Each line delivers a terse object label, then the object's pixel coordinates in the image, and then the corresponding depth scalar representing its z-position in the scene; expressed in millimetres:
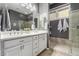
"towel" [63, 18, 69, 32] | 1746
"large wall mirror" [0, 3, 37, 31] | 1667
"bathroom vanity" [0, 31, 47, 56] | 1428
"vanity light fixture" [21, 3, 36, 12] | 1832
